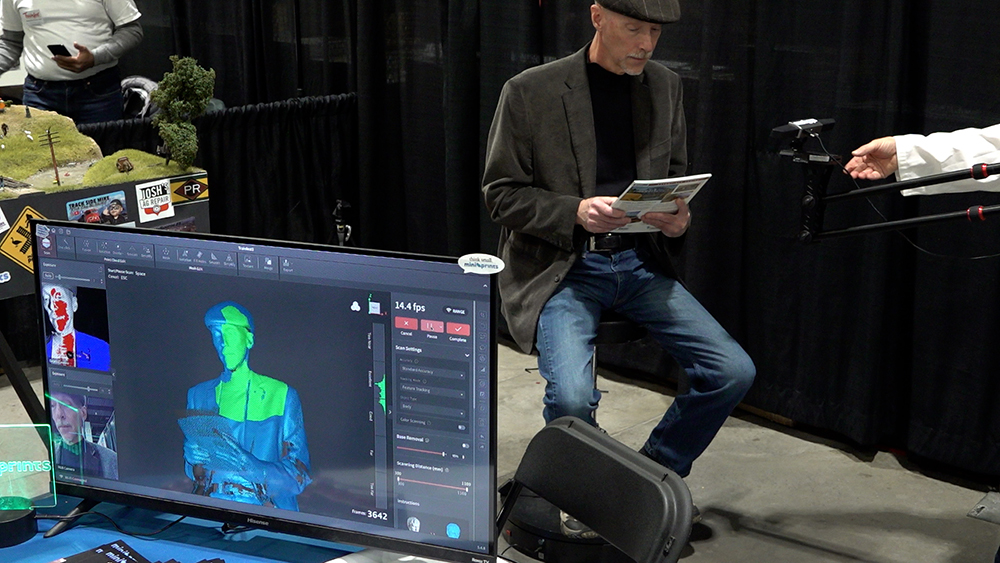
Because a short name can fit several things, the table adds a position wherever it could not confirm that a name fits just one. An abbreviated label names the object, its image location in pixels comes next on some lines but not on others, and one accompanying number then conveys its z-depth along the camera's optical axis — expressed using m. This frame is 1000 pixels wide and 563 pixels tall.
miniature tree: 3.95
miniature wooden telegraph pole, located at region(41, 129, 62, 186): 3.65
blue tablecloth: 1.63
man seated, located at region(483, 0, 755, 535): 2.88
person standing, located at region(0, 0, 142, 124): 4.73
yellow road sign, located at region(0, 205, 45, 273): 3.37
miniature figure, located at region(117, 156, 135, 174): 3.70
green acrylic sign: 1.66
